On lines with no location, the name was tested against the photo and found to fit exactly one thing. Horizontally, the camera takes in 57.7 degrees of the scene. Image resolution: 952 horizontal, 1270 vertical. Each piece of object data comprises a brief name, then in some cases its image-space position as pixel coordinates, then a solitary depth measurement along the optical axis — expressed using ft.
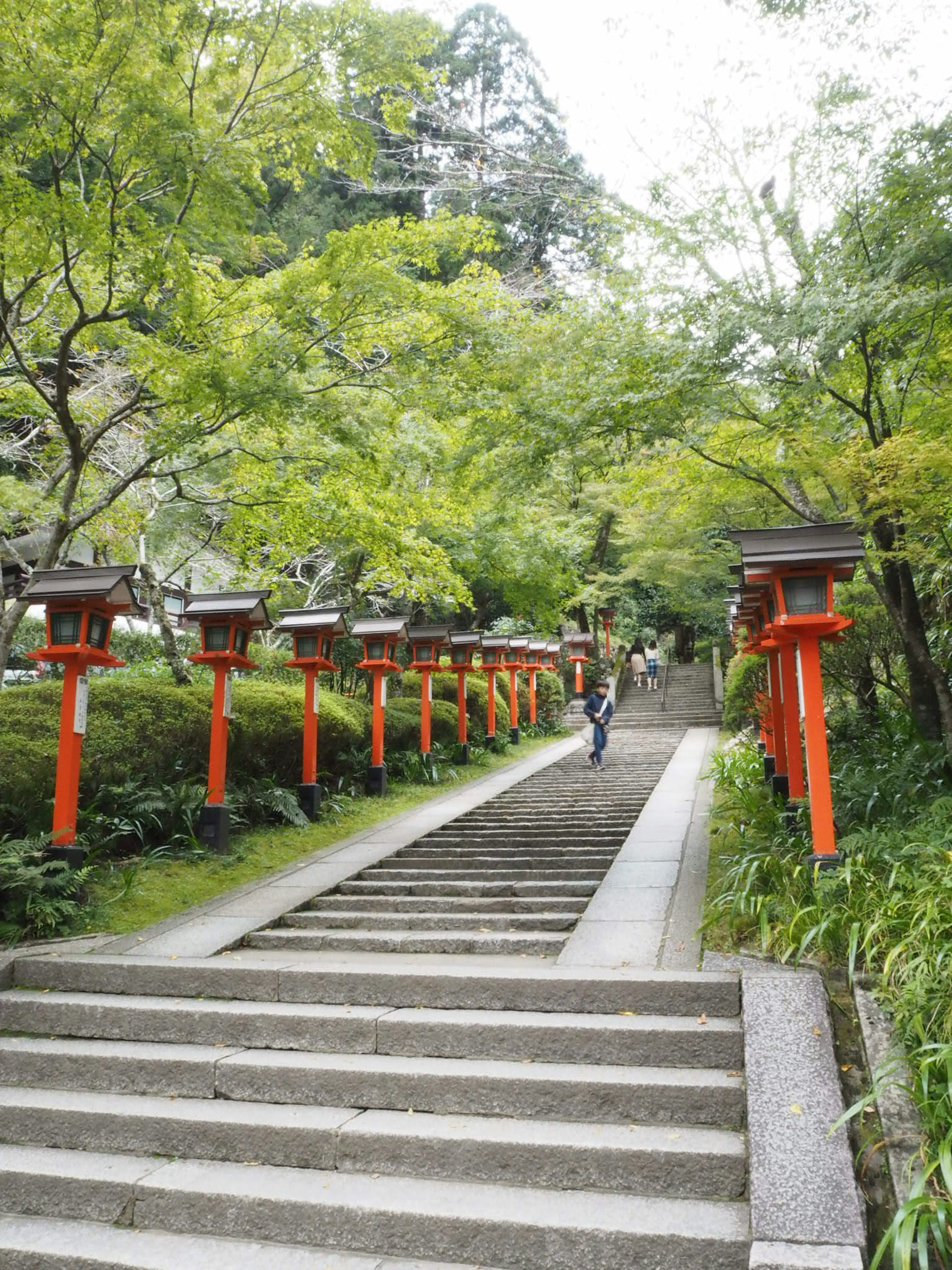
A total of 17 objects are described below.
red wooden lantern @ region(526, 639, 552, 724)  64.13
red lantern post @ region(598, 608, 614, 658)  98.48
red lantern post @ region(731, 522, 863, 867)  18.84
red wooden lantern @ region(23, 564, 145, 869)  22.53
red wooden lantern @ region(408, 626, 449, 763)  45.62
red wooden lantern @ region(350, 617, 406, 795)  39.04
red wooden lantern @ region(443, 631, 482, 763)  50.34
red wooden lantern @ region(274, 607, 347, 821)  33.27
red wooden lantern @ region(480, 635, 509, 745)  55.83
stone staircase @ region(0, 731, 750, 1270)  11.29
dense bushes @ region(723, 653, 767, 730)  48.65
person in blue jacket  49.78
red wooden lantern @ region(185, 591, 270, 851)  27.86
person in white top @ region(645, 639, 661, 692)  91.09
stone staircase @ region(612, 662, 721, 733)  77.10
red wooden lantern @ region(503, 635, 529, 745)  60.03
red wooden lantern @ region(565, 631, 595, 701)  84.12
